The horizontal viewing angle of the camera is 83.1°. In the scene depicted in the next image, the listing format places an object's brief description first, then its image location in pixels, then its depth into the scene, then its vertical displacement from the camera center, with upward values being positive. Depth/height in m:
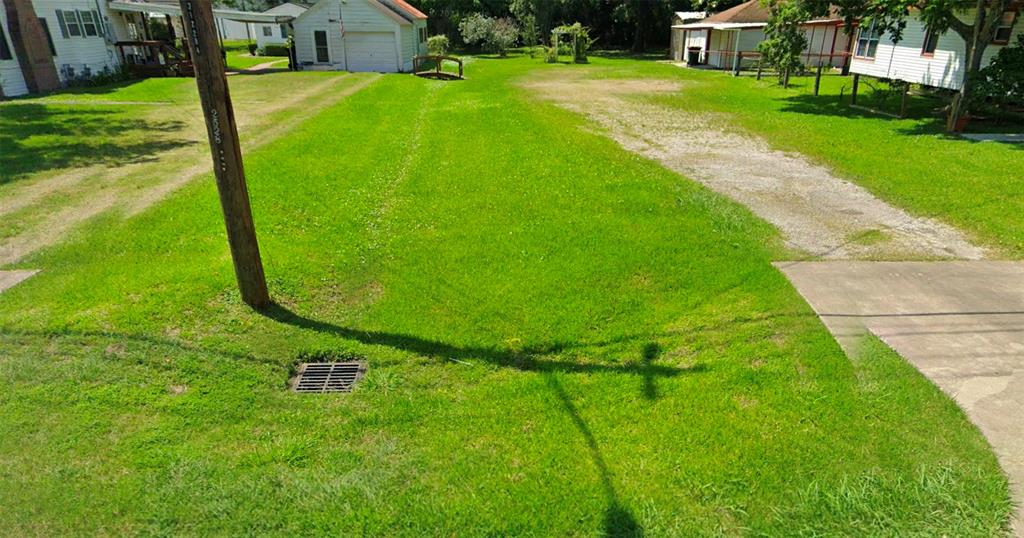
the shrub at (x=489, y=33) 42.06 +1.22
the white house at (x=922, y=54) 15.04 -0.42
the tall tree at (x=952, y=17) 12.13 +0.44
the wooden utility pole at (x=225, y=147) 4.14 -0.66
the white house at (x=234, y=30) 55.16 +2.36
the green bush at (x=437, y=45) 35.88 +0.39
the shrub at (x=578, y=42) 35.44 +0.34
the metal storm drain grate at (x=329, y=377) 4.07 -2.19
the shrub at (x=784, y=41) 16.91 +0.06
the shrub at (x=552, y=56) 35.50 -0.42
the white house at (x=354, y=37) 28.28 +0.81
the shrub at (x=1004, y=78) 13.10 -0.88
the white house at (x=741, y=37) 29.53 +0.30
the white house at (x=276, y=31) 45.58 +1.91
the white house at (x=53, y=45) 18.70 +0.56
